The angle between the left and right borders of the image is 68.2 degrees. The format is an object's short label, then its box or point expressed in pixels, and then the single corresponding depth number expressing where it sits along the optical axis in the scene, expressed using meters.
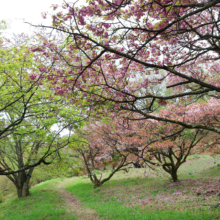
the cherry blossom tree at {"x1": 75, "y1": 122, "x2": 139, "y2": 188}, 13.74
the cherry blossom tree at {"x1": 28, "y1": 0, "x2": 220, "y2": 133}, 3.66
